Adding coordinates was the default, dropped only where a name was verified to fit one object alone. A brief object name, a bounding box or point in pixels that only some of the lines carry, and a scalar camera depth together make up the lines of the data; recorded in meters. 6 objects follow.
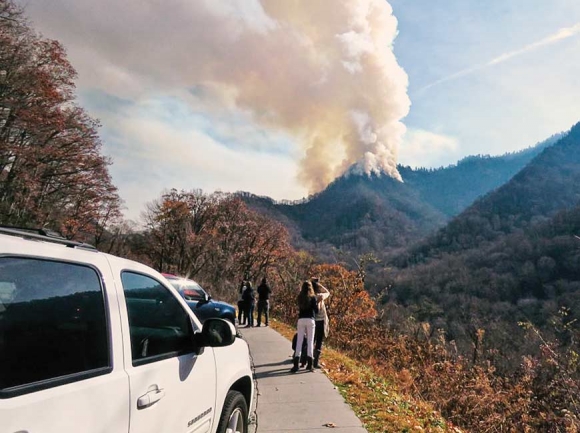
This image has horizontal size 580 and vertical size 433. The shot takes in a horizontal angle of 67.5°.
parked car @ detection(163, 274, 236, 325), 11.63
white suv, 1.67
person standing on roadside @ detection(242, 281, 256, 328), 15.46
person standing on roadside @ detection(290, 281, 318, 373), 8.23
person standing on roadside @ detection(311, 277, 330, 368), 8.69
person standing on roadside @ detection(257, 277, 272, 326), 15.92
